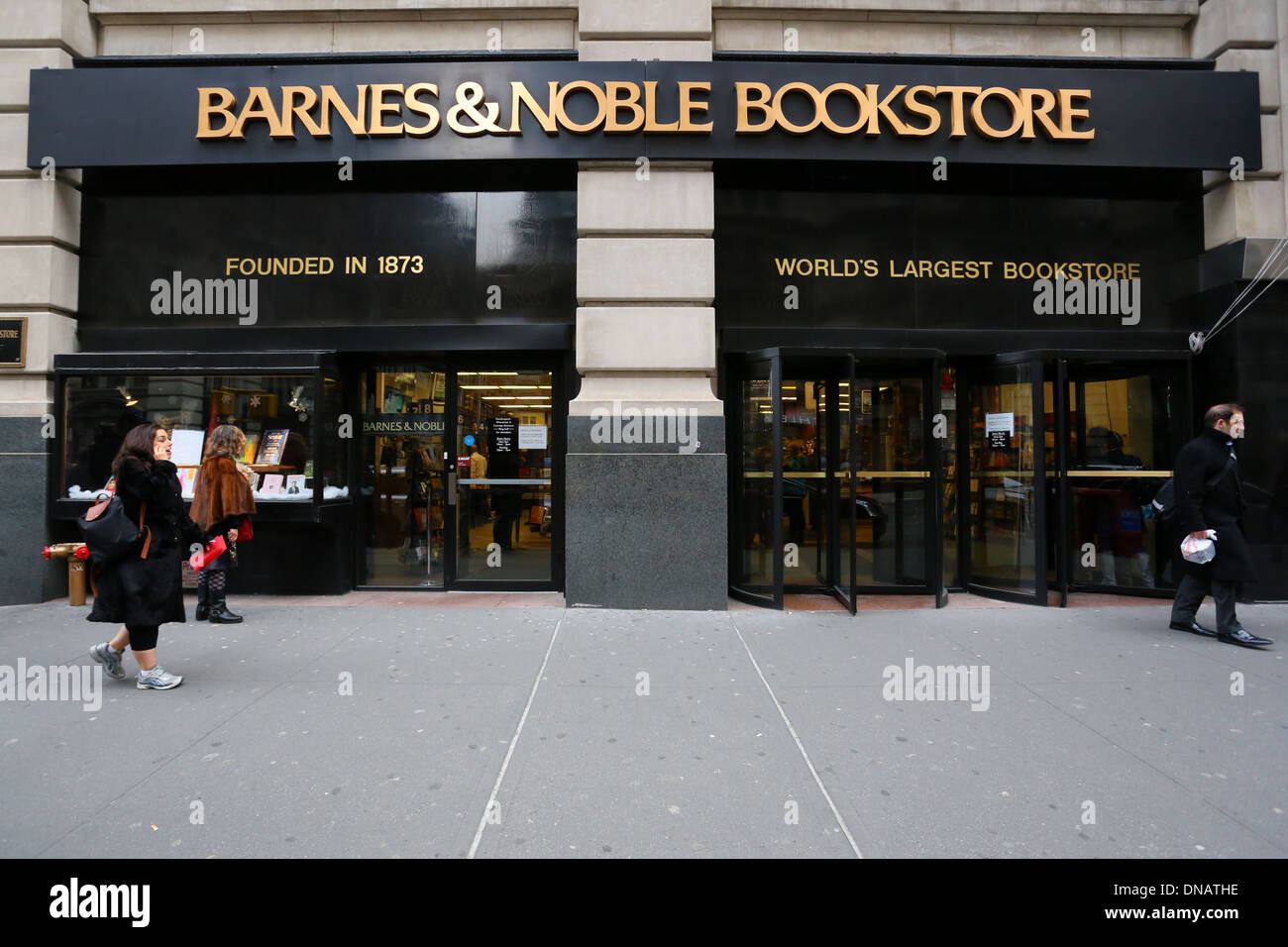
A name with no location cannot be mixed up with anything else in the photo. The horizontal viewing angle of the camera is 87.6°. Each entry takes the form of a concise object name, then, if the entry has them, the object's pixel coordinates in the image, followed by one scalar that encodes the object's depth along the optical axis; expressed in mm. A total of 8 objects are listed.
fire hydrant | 7223
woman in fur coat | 6527
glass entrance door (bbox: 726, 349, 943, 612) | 7652
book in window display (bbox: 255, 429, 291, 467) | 7777
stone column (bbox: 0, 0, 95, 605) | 7504
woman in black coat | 4574
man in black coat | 5863
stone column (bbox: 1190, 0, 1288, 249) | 7559
